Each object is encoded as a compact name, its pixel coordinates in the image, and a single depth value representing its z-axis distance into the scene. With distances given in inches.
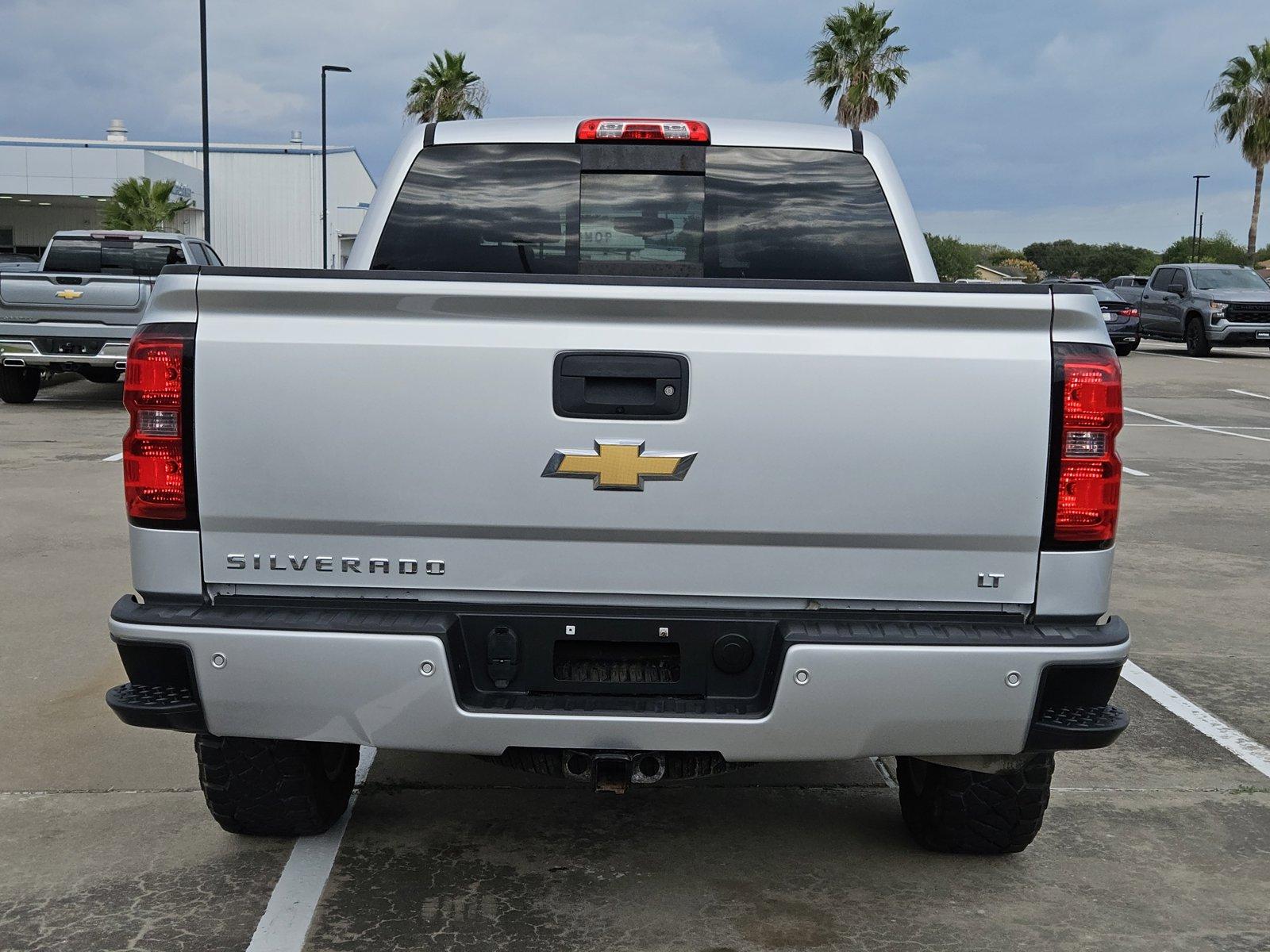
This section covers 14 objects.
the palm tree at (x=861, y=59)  1936.5
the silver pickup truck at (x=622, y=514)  120.0
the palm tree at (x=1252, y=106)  2161.7
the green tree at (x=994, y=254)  4635.8
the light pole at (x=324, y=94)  1672.0
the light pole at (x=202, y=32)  1098.1
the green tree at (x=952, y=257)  2598.4
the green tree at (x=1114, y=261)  4286.4
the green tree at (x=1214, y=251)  3024.6
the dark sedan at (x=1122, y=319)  1180.5
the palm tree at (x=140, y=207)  1668.1
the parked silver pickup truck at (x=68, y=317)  597.6
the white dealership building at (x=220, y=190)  1811.0
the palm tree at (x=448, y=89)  2082.9
